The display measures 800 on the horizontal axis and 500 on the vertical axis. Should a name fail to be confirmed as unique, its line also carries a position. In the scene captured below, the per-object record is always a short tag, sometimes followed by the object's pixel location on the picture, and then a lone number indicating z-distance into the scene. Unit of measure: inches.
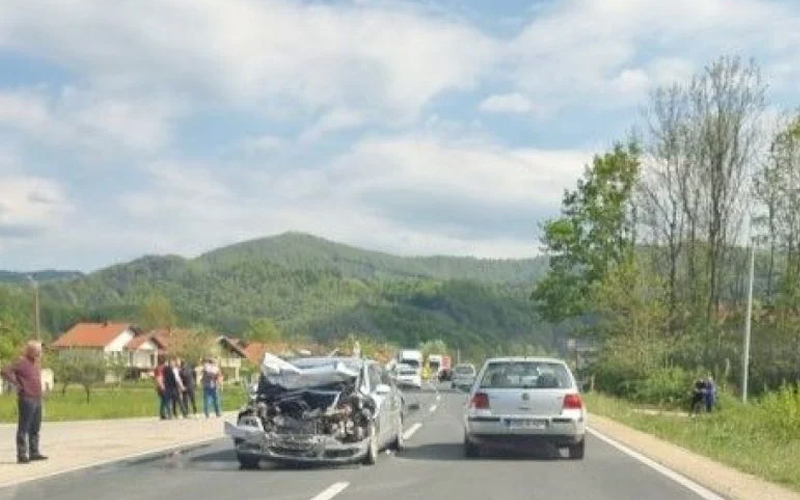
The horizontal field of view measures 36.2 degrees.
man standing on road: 738.2
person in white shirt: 1358.3
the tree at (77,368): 3452.3
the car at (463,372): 2864.7
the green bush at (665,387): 1977.1
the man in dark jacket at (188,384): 1364.9
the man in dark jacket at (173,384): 1295.5
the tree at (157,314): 5300.2
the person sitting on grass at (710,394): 1638.9
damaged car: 709.9
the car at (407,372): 2773.1
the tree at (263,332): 6254.9
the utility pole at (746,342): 1763.0
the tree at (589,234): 2400.3
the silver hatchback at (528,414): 763.4
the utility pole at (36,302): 1849.7
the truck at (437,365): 4640.8
